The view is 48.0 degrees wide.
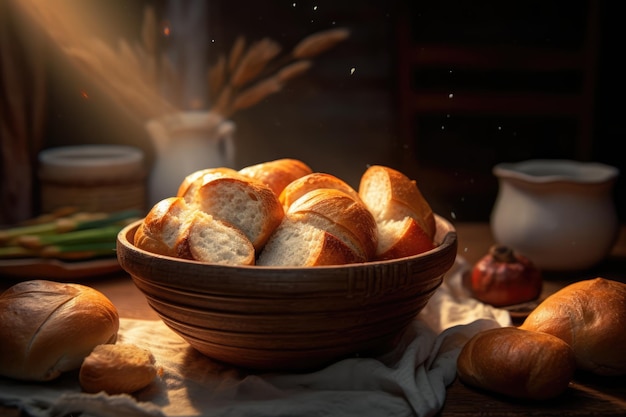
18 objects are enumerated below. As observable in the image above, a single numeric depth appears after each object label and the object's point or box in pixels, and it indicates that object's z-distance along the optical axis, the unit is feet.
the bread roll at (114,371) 2.96
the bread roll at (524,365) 2.99
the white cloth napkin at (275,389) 2.91
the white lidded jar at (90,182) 5.91
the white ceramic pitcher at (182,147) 5.70
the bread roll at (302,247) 3.02
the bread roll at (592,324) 3.23
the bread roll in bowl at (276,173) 3.74
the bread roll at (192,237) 3.03
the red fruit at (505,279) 4.46
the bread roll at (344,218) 3.16
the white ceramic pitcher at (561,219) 4.90
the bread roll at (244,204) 3.22
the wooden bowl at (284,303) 2.85
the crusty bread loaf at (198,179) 3.41
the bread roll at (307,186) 3.51
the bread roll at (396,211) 3.31
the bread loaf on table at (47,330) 3.08
